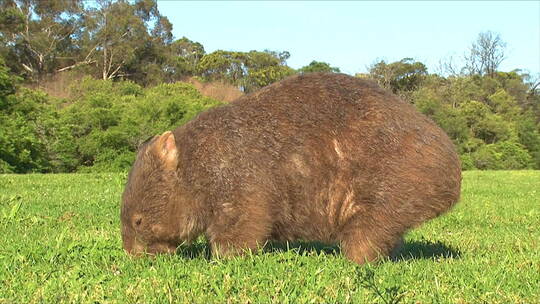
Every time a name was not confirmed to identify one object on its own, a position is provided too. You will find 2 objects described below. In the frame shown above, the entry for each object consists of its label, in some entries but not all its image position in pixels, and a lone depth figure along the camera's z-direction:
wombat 4.20
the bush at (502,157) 38.03
